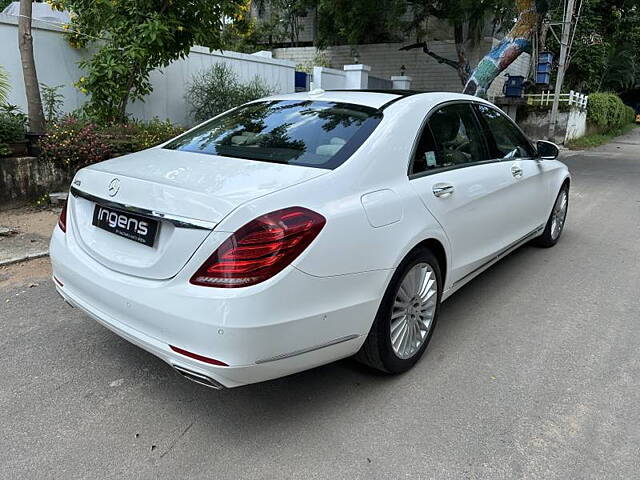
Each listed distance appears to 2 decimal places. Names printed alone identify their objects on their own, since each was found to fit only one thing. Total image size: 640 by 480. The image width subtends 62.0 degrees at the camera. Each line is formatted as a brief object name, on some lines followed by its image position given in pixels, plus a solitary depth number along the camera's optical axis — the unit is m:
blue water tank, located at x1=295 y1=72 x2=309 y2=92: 13.98
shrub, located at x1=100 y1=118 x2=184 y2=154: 6.82
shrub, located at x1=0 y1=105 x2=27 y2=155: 5.99
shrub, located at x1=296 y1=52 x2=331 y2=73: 23.72
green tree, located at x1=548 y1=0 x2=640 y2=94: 23.61
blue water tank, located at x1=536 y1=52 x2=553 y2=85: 19.16
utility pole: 15.02
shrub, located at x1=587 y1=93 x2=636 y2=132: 21.64
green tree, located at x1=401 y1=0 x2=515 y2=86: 16.95
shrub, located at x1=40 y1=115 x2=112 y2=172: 6.42
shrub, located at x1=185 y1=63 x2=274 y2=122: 9.63
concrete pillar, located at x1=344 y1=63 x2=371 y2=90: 15.21
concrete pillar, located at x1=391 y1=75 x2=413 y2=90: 16.66
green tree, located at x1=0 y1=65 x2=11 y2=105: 6.30
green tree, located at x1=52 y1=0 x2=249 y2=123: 6.92
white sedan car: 2.22
